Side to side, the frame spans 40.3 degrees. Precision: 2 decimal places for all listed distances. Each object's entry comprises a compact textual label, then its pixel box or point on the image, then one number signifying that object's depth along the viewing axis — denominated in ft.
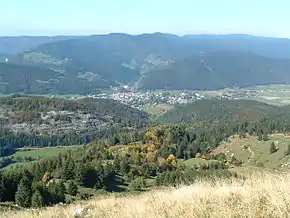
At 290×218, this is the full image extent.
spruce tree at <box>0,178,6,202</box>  154.36
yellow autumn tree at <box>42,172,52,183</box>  230.66
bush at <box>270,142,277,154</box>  328.29
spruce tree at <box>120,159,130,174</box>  261.85
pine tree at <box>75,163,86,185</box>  211.82
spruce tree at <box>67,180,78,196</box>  170.68
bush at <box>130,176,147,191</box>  207.41
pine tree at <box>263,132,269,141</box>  391.45
